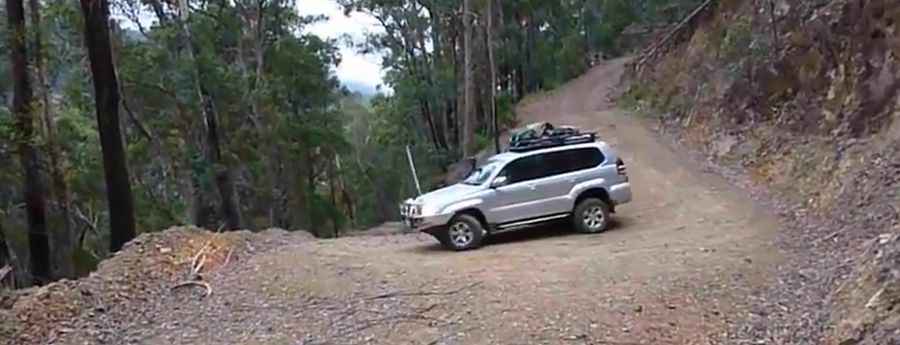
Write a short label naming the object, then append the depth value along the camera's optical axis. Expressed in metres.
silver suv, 14.75
